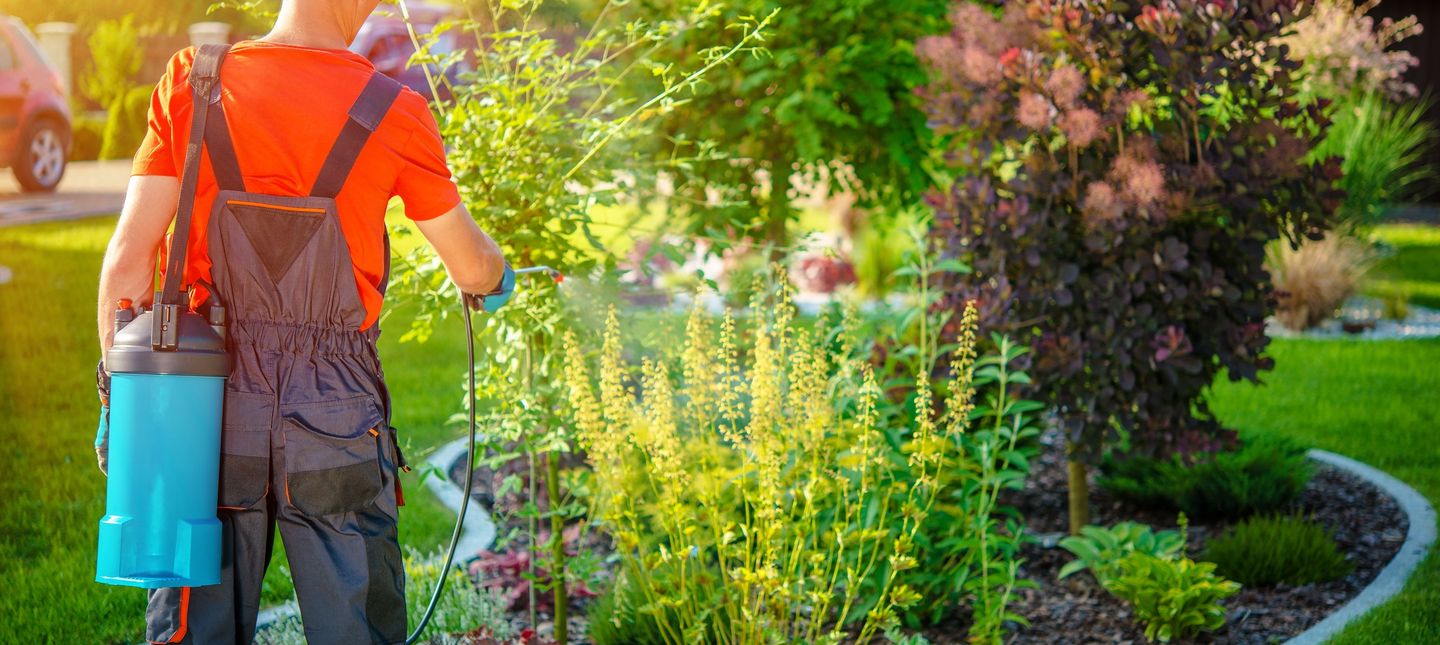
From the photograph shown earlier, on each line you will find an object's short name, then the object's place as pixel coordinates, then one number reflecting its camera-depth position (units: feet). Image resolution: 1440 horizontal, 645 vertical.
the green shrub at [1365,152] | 30.25
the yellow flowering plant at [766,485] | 9.80
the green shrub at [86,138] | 47.85
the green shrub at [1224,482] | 15.21
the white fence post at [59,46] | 52.70
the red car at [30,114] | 33.71
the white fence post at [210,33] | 51.44
